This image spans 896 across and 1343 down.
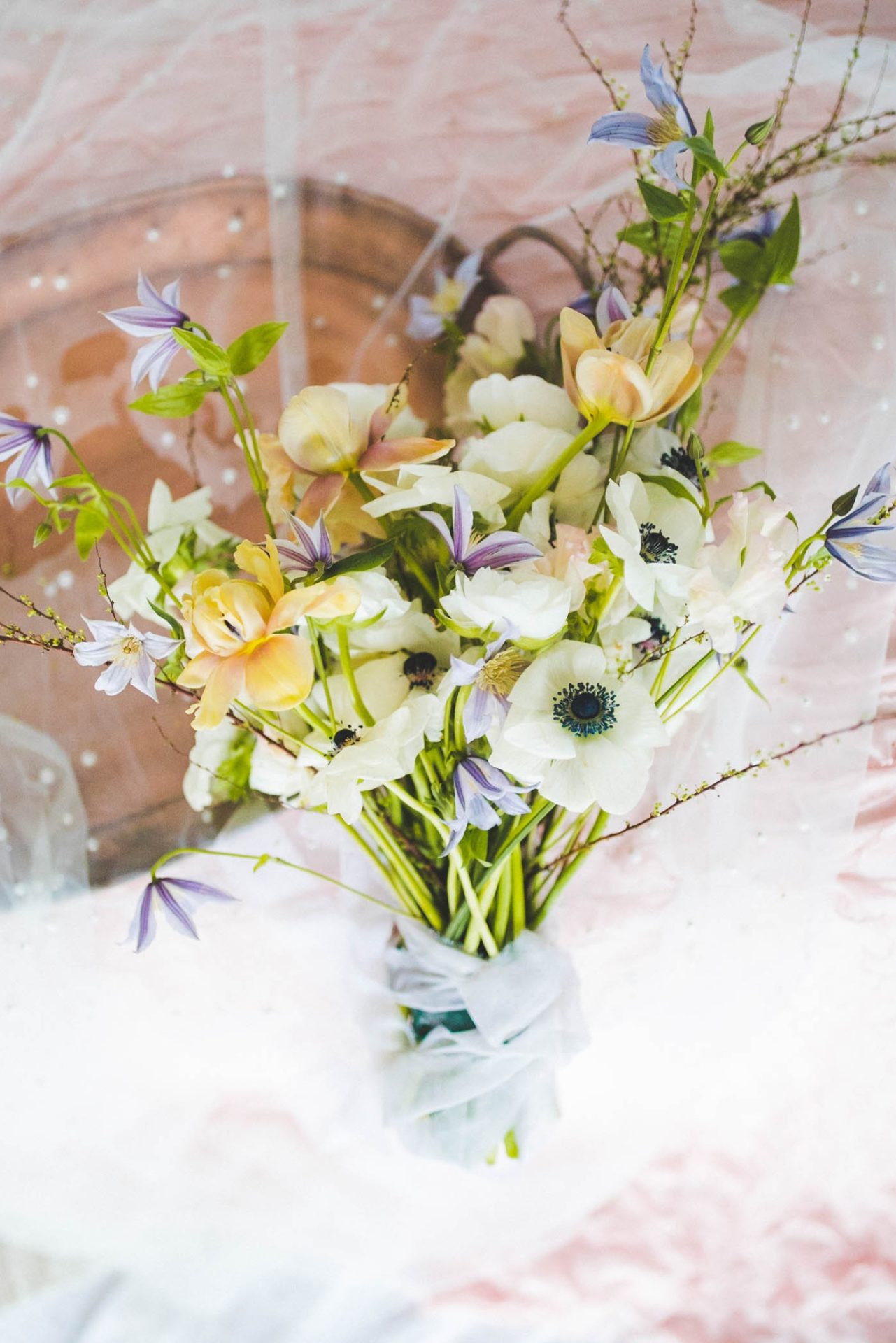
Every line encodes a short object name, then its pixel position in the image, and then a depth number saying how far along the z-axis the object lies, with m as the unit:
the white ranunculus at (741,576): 0.45
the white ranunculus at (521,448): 0.52
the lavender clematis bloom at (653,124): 0.46
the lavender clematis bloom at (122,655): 0.46
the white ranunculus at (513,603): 0.44
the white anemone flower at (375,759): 0.47
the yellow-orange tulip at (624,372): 0.46
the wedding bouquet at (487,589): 0.45
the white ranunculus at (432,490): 0.47
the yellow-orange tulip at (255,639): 0.42
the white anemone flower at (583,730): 0.47
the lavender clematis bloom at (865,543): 0.46
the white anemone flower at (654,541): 0.45
